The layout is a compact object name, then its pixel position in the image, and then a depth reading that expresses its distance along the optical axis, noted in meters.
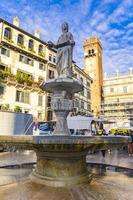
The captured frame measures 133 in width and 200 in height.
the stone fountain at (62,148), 5.23
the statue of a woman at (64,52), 8.38
